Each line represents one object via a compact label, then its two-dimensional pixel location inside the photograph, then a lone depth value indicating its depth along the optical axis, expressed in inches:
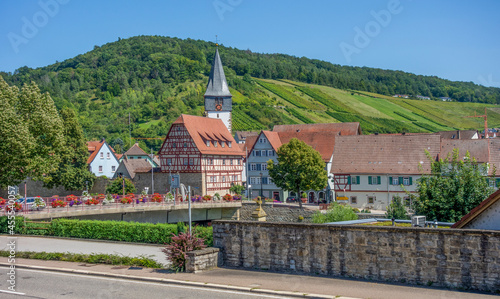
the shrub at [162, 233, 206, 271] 726.5
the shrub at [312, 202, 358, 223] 1734.7
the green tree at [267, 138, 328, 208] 2304.4
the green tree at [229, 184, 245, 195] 2674.7
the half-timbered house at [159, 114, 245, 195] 2491.4
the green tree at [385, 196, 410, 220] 1529.3
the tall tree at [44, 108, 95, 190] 2397.9
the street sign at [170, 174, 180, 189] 2268.0
